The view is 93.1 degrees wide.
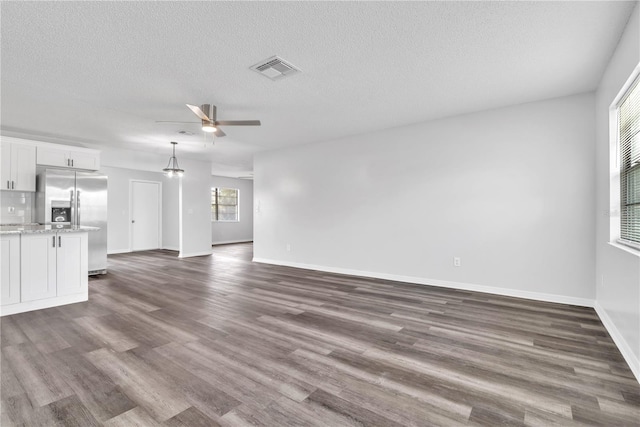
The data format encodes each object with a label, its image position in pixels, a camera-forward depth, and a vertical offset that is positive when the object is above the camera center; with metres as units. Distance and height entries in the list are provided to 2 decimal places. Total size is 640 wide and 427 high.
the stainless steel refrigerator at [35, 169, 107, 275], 5.63 +0.14
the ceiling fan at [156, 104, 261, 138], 3.78 +1.11
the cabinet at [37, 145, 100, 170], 5.81 +1.06
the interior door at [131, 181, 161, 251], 9.24 -0.15
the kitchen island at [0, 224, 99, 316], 3.44 -0.71
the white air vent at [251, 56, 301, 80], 2.93 +1.44
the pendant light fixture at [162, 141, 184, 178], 6.35 +0.84
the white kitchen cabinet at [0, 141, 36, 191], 5.36 +0.77
